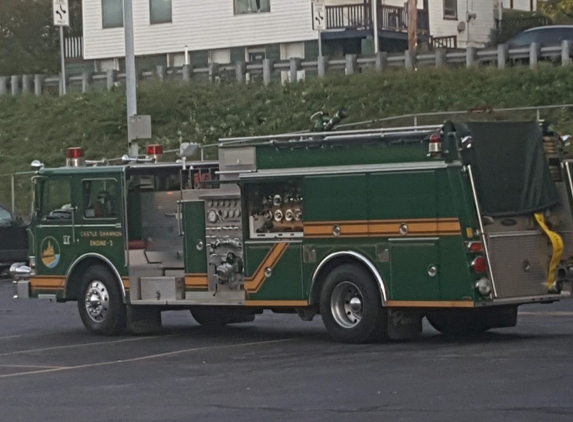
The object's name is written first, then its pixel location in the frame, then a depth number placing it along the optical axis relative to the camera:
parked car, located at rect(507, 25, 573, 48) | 41.47
